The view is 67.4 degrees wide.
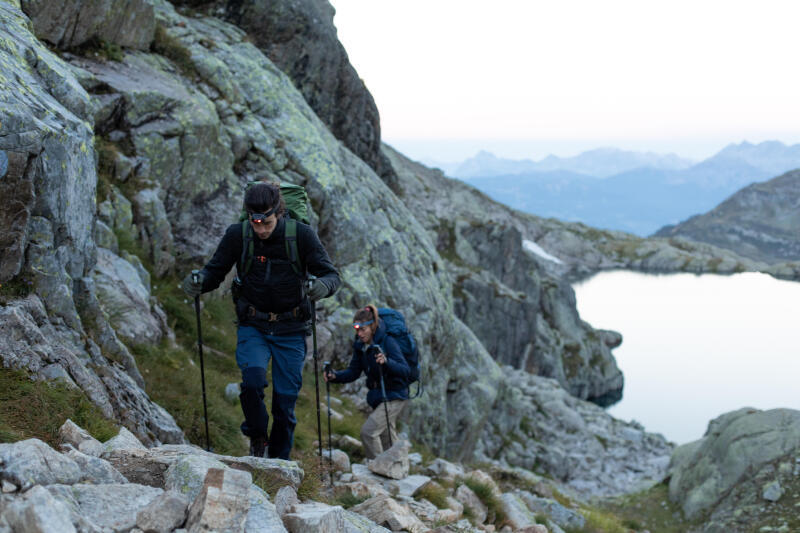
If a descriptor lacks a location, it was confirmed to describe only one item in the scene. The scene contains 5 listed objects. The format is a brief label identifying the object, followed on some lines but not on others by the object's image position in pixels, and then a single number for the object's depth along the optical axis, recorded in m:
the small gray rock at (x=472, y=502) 10.97
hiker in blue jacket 10.81
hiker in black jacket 8.23
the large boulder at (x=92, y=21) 16.06
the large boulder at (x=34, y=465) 4.63
